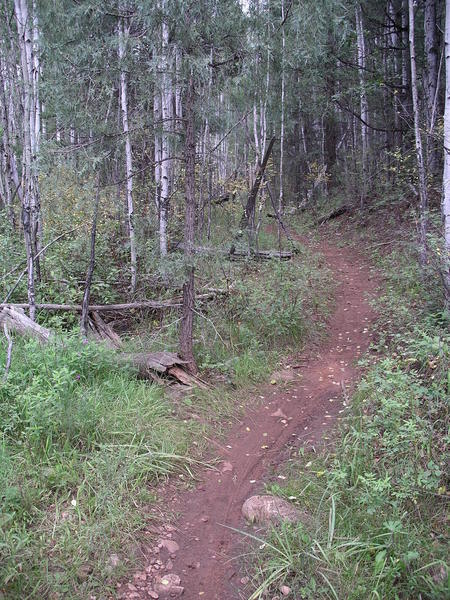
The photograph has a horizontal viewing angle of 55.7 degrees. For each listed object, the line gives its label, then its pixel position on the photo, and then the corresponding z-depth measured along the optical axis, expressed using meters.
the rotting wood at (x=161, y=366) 5.59
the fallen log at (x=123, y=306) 7.33
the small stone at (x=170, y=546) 3.36
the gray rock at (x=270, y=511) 3.47
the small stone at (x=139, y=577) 3.06
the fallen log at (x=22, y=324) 6.07
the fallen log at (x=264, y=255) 10.67
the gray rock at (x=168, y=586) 2.97
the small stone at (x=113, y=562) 3.05
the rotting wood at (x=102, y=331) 6.91
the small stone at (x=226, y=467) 4.36
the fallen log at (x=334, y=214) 18.72
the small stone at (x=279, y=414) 5.43
